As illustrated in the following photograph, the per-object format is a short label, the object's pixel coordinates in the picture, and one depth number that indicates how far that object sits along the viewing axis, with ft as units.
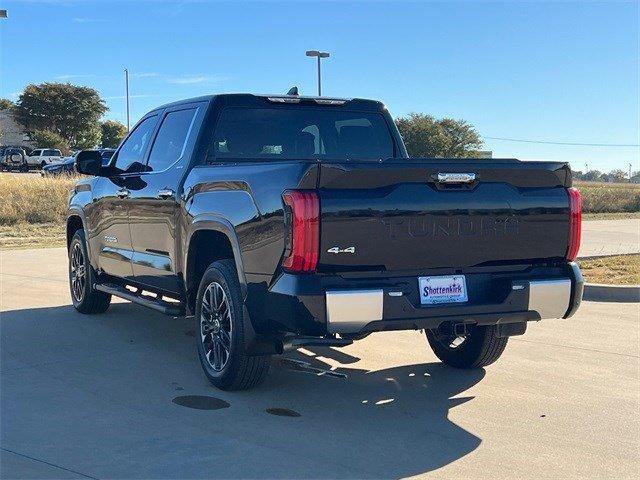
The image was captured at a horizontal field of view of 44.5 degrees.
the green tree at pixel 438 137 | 166.71
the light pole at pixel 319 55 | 105.70
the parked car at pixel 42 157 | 178.81
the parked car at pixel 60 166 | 128.34
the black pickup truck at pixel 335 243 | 14.55
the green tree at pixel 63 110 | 236.22
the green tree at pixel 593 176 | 358.33
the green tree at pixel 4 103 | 295.48
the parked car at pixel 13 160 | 172.24
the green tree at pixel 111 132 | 268.00
